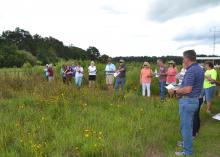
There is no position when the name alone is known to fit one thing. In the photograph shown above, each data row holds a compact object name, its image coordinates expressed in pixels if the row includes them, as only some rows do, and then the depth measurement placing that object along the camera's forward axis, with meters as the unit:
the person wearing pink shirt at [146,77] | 7.24
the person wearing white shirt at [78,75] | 8.79
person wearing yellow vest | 5.48
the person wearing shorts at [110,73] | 8.67
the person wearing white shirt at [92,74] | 9.06
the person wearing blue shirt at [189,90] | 3.13
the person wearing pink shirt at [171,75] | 7.02
